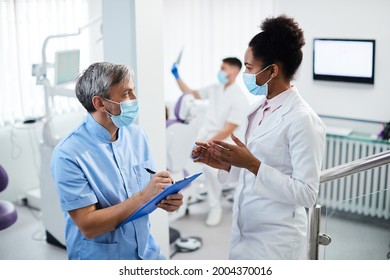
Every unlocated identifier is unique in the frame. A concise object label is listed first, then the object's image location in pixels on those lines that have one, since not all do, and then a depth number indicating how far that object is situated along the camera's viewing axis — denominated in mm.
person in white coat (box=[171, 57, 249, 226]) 4055
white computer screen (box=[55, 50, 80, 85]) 3404
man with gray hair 1671
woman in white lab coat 1666
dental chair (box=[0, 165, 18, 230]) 2850
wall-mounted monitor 4059
